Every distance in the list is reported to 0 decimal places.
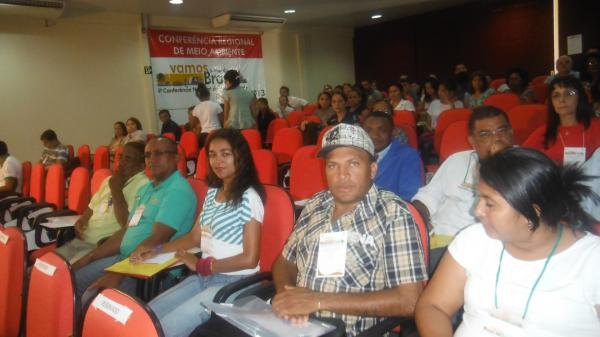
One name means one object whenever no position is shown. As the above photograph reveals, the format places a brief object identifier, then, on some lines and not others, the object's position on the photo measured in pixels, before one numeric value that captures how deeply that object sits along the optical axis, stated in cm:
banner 963
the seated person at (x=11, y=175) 491
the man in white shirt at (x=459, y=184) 220
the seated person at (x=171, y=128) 835
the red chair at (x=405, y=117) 526
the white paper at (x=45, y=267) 167
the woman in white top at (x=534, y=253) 115
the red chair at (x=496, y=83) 879
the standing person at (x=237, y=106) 624
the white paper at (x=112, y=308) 125
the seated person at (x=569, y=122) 279
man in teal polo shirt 251
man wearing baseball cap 153
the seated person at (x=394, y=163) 266
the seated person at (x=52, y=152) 632
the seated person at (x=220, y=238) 198
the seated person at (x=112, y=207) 298
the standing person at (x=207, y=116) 650
